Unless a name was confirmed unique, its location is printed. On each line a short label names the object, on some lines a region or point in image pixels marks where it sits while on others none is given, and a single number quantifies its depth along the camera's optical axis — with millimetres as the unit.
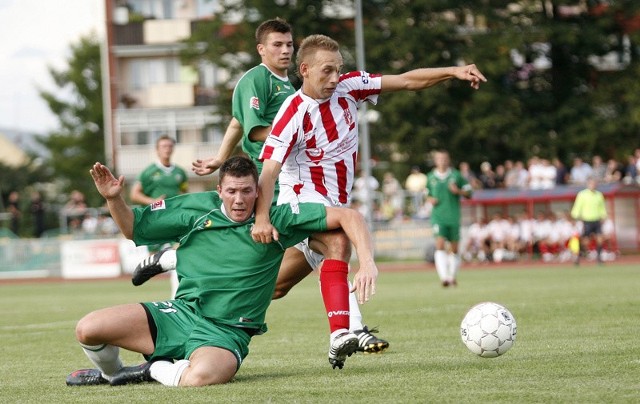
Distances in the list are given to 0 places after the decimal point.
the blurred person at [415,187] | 36344
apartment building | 57875
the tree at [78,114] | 71000
